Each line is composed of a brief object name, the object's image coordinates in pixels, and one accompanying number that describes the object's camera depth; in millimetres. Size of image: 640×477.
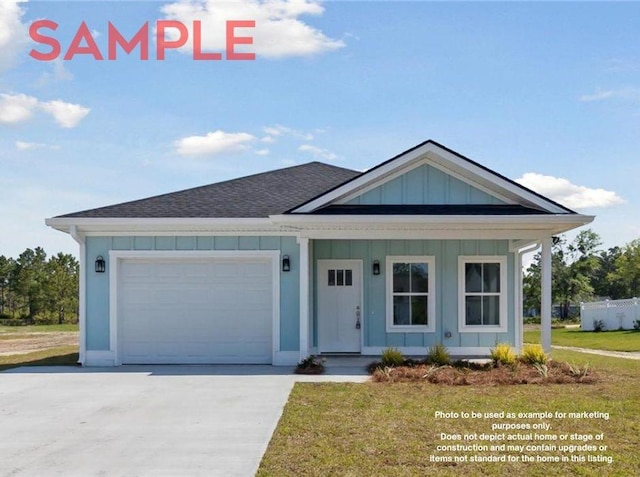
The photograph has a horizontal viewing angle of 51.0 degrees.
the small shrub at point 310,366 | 11898
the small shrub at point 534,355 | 12188
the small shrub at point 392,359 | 12196
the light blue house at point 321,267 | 12852
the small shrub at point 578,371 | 11009
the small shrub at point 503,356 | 12195
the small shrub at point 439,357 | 12383
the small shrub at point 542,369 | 10945
